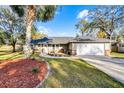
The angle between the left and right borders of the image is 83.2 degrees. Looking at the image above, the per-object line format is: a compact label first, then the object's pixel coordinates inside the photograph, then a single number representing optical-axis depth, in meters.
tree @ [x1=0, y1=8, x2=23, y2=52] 13.77
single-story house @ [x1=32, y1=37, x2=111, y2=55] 10.08
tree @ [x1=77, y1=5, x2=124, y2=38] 13.73
